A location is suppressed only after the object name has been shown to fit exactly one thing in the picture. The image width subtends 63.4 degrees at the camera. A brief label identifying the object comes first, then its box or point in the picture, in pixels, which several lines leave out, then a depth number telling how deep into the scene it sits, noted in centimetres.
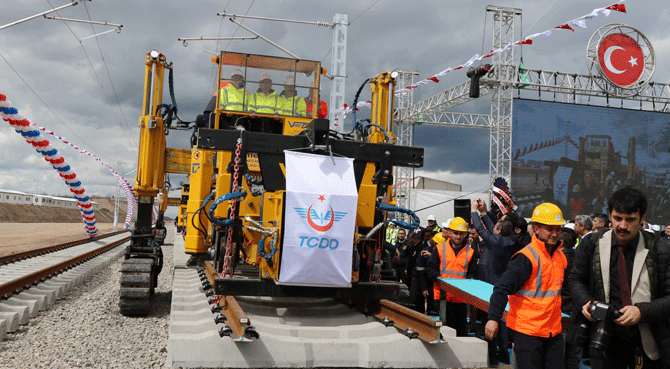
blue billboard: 2711
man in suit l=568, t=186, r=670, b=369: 331
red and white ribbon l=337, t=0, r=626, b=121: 1205
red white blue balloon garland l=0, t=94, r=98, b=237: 1602
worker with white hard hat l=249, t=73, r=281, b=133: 779
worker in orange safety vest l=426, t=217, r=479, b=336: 690
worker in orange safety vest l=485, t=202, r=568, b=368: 405
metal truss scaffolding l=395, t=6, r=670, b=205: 2470
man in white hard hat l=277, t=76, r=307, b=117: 789
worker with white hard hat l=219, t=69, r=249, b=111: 764
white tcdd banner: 522
